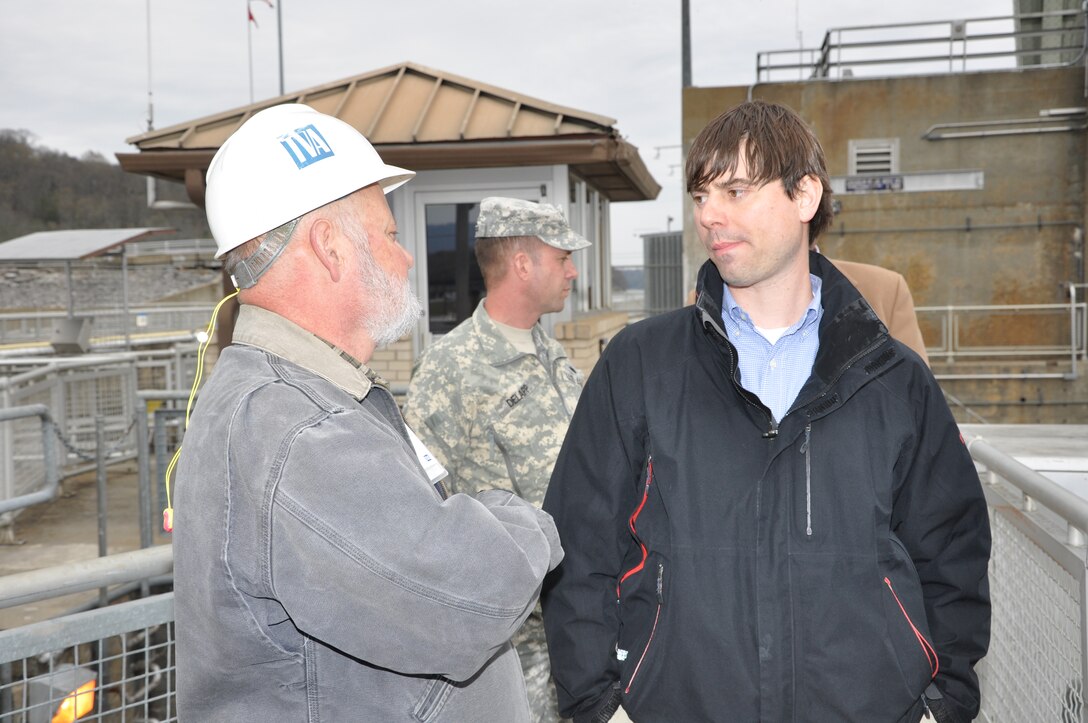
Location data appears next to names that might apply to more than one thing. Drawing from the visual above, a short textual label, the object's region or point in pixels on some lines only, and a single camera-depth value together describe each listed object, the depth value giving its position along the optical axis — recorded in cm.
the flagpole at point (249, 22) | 2602
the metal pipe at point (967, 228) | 1947
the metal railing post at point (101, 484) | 638
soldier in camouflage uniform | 348
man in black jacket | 194
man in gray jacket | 144
